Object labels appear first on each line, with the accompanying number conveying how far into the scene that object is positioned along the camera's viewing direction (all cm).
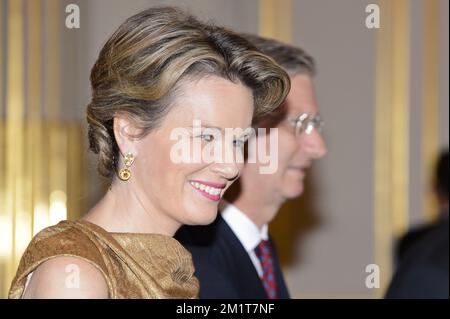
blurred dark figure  385
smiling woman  318
